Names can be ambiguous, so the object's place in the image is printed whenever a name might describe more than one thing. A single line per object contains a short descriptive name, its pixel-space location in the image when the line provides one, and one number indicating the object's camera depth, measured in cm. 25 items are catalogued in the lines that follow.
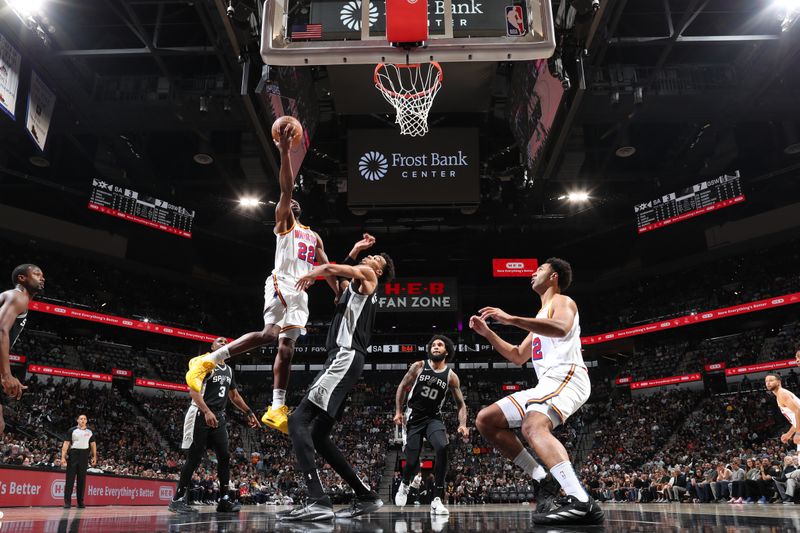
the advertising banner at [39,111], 1051
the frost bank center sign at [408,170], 1268
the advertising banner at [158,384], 2542
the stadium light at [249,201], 1894
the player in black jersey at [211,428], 650
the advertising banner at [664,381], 2523
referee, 931
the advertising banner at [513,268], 2356
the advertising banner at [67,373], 2182
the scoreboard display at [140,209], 1680
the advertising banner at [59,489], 904
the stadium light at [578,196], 1902
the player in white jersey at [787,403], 890
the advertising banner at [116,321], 2213
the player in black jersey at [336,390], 415
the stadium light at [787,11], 963
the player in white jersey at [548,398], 368
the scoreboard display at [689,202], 1742
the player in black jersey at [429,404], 726
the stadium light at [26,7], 932
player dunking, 537
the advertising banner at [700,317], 2278
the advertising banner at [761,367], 2190
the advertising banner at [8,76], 934
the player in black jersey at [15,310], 423
